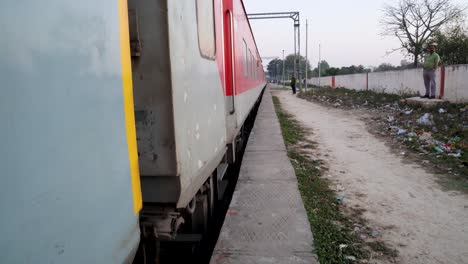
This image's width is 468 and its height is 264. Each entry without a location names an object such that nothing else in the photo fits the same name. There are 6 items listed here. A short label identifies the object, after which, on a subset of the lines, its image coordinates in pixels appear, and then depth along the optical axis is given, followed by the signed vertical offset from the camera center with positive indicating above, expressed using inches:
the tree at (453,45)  806.6 +82.2
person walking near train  1322.6 -3.4
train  34.4 -5.0
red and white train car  72.0 -3.9
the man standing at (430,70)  449.1 +10.6
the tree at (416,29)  1395.2 +201.4
